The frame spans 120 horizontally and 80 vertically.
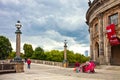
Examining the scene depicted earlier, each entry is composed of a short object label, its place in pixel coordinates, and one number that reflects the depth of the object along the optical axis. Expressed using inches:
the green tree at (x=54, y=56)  1931.1
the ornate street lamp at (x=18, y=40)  548.9
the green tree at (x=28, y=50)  2048.7
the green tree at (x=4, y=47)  1530.2
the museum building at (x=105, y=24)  675.3
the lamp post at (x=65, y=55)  860.6
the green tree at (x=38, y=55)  1868.2
